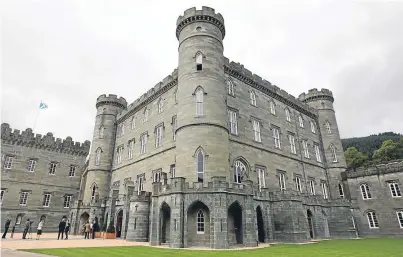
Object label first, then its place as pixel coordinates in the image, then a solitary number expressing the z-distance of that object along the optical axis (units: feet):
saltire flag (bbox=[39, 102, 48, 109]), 109.40
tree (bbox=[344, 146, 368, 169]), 183.97
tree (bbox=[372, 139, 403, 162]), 173.06
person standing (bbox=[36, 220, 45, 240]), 65.77
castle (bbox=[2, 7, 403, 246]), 58.08
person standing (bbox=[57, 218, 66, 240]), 69.21
